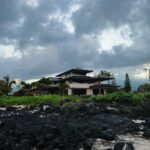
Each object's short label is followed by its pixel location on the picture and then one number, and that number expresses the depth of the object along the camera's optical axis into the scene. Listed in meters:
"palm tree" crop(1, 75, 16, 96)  25.59
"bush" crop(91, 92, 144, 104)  14.64
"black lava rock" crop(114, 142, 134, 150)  3.84
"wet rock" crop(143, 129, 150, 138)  5.07
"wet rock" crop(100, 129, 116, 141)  4.72
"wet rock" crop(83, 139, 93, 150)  4.15
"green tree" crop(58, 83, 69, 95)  27.62
